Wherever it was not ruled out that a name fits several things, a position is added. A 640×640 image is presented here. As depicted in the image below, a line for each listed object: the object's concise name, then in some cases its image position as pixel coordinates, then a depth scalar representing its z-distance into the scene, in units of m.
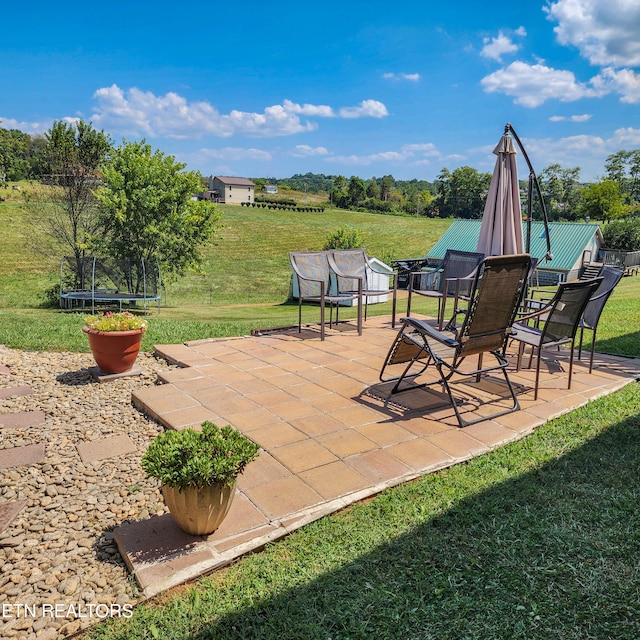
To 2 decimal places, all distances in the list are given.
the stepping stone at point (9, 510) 2.29
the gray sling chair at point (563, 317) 3.74
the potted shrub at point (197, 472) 1.97
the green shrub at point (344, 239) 22.35
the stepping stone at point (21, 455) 2.85
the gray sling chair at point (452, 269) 5.88
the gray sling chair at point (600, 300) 4.36
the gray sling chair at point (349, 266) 6.34
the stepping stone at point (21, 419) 3.39
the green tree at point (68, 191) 13.81
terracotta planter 4.21
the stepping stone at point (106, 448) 2.95
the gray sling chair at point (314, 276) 5.90
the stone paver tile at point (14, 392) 3.96
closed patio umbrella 5.68
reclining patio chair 3.24
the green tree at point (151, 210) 14.45
